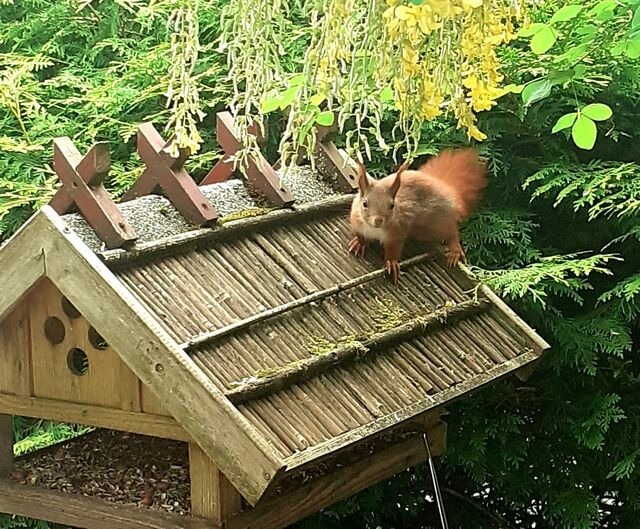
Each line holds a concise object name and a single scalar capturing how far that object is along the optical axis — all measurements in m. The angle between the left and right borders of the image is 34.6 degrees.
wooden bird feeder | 1.21
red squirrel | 1.56
